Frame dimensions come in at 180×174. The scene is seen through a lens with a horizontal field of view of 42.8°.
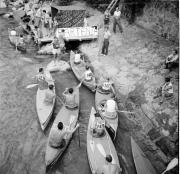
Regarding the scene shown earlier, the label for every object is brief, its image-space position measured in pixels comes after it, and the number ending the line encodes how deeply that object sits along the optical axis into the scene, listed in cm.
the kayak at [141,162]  860
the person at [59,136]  881
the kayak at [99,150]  866
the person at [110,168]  769
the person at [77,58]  1493
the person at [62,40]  1705
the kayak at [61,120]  886
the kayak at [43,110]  1071
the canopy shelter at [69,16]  1802
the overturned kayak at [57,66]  1529
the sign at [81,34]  1753
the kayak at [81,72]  1305
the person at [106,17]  1781
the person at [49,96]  1131
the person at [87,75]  1314
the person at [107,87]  1214
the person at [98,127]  945
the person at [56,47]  1577
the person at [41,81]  1215
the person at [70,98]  1089
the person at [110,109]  1046
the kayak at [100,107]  1028
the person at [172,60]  1224
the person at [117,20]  1645
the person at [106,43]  1458
